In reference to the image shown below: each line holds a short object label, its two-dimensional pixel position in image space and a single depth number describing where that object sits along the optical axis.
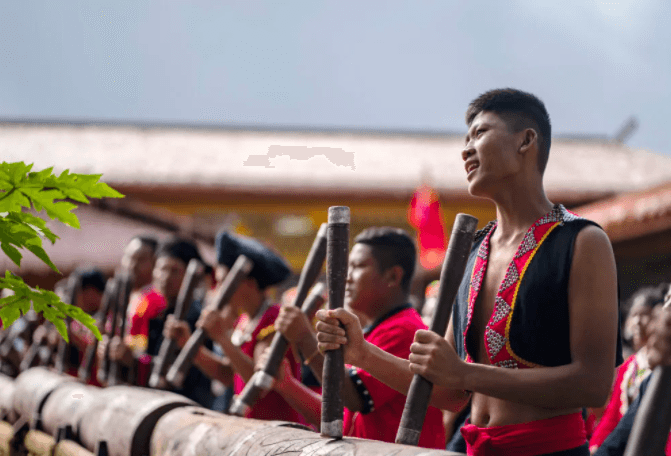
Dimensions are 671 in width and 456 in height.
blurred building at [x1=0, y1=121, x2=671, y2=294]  10.72
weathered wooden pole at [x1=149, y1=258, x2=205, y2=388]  4.23
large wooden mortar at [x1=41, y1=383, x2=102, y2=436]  4.04
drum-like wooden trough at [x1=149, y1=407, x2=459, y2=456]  1.87
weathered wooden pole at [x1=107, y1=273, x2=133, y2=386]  4.88
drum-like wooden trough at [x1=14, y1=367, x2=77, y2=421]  4.96
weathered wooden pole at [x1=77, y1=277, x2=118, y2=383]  5.17
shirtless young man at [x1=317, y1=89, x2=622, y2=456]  1.69
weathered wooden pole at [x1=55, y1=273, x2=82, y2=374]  6.09
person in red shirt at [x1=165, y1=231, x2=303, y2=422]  3.60
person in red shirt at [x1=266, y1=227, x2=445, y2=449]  2.55
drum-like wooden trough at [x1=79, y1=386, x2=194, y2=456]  3.21
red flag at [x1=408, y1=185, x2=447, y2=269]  10.98
